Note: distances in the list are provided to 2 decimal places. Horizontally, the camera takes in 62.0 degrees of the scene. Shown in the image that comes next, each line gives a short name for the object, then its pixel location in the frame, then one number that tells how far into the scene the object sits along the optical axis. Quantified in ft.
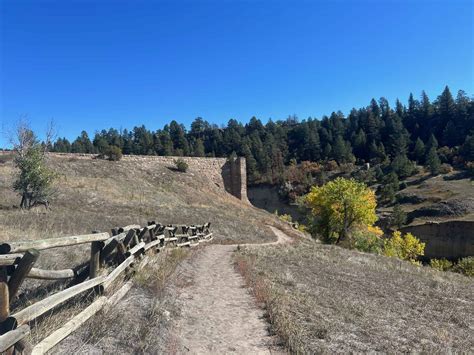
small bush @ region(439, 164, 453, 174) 314.14
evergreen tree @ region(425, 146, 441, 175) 313.32
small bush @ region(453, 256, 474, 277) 155.96
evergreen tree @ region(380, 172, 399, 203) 280.43
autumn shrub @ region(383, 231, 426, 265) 192.54
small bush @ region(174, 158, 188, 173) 185.57
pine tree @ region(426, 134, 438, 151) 362.74
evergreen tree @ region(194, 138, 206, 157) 316.93
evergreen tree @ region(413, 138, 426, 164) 361.51
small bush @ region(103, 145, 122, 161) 171.01
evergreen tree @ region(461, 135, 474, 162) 327.47
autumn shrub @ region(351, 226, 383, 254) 135.03
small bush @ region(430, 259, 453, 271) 184.85
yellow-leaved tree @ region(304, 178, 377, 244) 131.54
